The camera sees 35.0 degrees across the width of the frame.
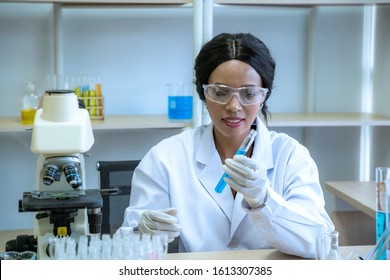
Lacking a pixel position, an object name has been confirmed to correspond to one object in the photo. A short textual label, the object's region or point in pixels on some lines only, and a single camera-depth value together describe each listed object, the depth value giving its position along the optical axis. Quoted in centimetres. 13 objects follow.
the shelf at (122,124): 243
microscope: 117
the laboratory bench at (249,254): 144
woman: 165
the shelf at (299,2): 251
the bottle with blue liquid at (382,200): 129
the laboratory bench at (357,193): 222
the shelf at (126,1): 248
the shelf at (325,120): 260
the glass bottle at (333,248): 121
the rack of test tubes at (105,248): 109
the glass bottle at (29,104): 253
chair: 210
